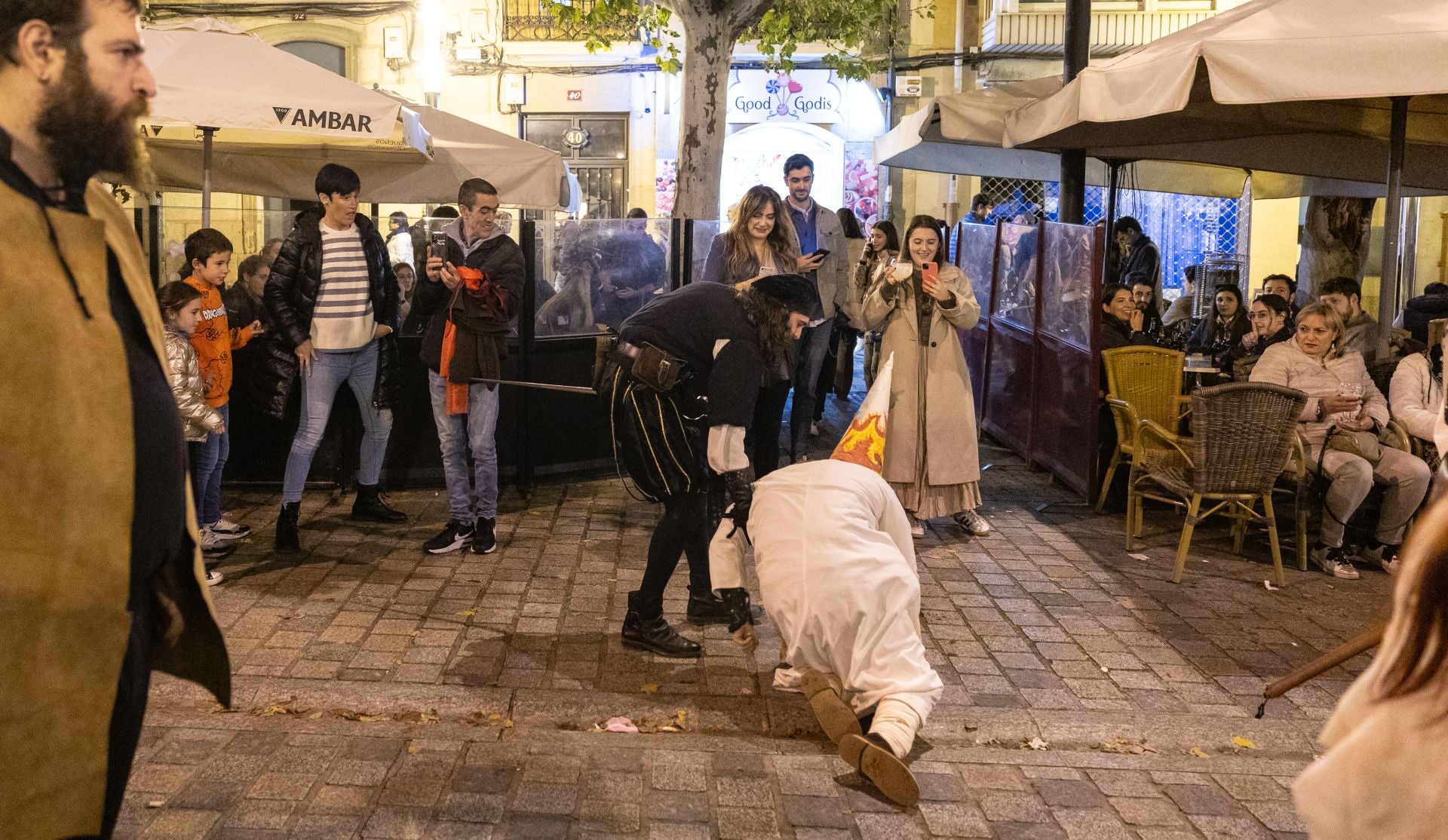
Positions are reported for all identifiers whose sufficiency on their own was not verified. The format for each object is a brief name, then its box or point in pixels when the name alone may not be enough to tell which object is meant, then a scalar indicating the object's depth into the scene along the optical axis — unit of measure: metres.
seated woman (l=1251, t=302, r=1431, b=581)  7.56
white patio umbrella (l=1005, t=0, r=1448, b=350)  6.44
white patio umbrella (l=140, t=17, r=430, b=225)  7.73
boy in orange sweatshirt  7.05
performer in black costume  5.34
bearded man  2.10
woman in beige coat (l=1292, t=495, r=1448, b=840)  1.99
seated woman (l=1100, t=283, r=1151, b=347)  9.12
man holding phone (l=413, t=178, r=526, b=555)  7.50
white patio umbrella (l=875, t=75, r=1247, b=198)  13.12
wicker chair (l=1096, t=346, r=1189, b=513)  8.77
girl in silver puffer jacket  6.71
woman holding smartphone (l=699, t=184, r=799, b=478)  7.50
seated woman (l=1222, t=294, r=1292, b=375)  8.81
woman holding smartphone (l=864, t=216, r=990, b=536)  8.08
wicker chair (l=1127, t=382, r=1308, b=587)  7.01
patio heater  15.27
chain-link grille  20.84
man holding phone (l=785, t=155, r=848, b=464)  9.45
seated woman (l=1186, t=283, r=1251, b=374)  11.00
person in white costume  4.53
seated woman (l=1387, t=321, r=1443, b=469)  7.59
